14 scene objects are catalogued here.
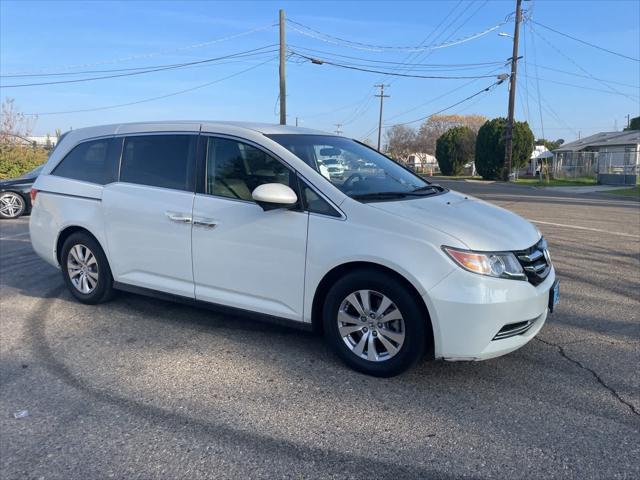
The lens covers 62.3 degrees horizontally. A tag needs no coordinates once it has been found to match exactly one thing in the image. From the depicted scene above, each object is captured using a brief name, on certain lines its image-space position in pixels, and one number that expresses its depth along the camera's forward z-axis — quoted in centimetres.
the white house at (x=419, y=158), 8083
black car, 1243
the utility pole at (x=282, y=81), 2736
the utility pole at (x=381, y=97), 6638
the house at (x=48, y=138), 4128
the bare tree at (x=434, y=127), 7900
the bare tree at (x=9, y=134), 2319
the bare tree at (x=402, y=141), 8125
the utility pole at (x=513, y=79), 3425
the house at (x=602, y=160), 3181
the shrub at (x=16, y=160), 1931
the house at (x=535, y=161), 4297
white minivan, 338
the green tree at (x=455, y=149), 5119
